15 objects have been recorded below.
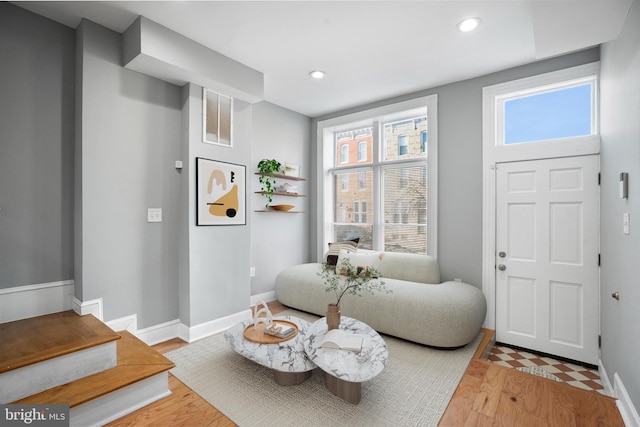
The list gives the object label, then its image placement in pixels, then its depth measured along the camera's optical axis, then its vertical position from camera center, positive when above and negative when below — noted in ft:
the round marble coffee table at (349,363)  6.13 -3.18
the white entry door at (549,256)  8.76 -1.32
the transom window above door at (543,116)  9.00 +3.18
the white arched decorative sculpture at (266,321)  7.95 -2.90
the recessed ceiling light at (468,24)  7.70 +4.96
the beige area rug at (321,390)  6.08 -4.12
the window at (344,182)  15.16 +1.58
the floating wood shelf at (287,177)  13.62 +1.69
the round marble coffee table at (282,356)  6.76 -3.33
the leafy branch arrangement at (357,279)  10.20 -2.50
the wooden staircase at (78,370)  5.58 -3.30
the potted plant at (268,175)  12.82 +1.67
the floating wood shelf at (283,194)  12.91 +0.89
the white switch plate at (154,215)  9.25 -0.07
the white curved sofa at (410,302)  8.85 -2.97
